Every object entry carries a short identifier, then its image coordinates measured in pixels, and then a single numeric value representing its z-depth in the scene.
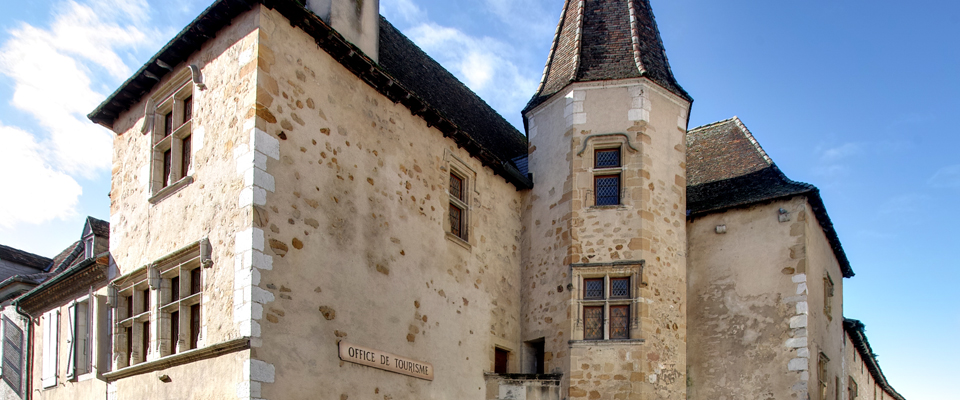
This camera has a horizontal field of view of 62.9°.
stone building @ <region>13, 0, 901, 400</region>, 9.05
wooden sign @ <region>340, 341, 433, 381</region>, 9.51
